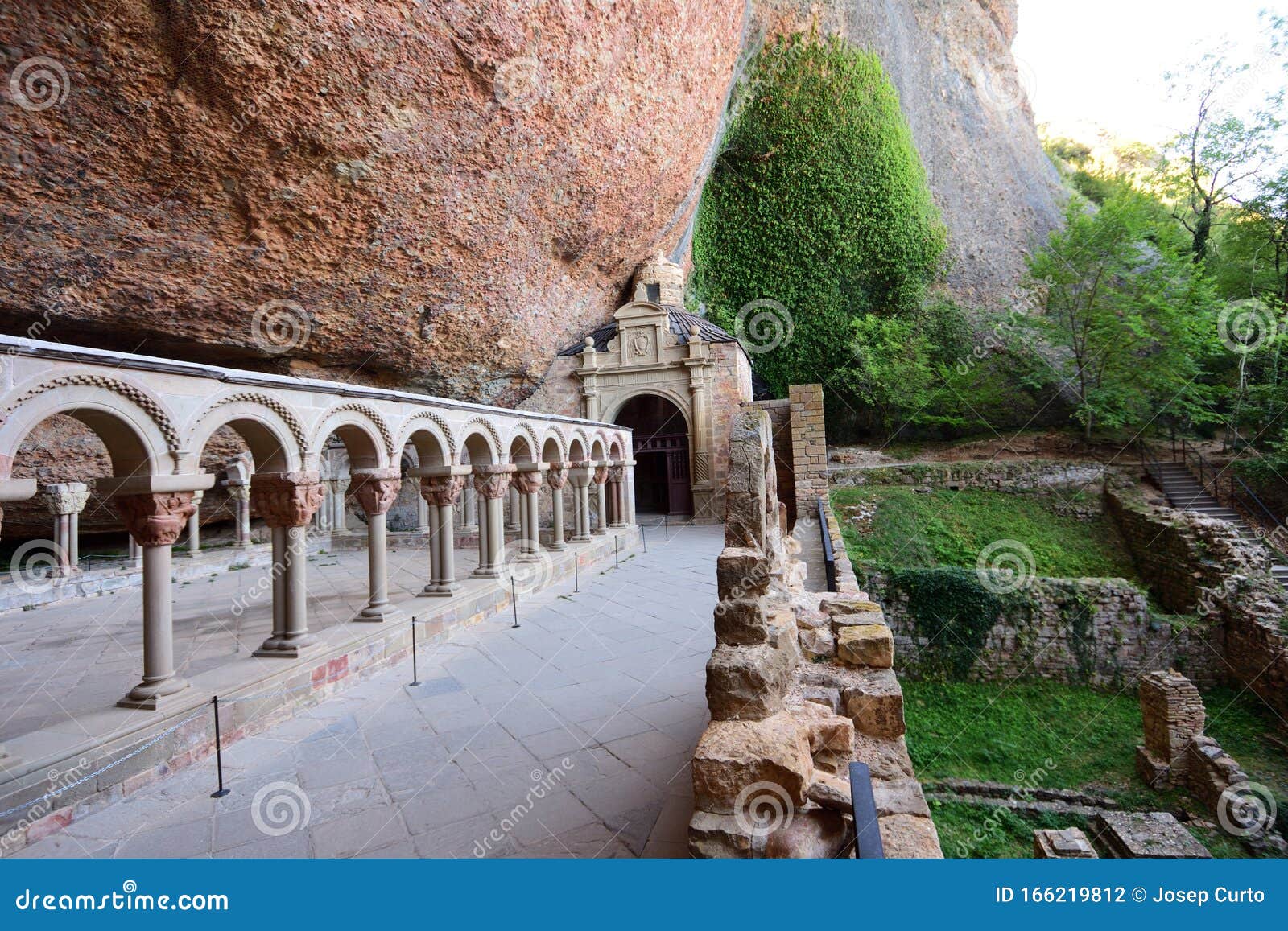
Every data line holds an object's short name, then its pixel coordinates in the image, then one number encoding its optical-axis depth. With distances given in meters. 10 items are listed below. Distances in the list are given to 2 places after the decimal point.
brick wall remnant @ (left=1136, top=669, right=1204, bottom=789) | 7.91
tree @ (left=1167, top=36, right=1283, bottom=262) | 20.81
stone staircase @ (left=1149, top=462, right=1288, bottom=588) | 14.12
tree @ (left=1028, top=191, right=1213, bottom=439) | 17.36
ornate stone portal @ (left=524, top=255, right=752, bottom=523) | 17.48
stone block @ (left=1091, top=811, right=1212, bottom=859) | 5.87
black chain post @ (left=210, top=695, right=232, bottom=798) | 3.55
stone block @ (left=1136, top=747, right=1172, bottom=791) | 7.89
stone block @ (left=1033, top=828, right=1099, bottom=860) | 5.56
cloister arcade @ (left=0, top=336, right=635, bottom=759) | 3.94
